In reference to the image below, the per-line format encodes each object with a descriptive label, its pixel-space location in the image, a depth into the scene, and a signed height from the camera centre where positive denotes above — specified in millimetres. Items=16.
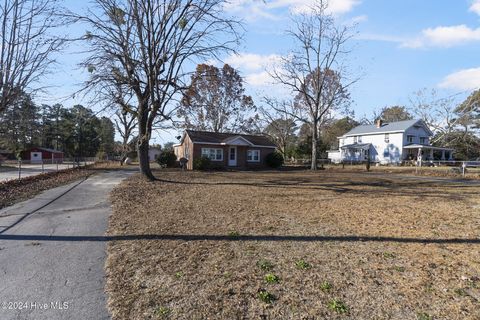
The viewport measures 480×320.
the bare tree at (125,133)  32562 +2681
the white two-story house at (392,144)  44562 +1996
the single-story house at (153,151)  77625 +1466
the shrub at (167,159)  30906 -189
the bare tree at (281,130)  50019 +4645
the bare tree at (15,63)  15562 +4678
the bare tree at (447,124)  37619 +4045
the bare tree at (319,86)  32750 +7579
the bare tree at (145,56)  16062 +5140
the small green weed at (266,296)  3694 -1622
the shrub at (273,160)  33969 -285
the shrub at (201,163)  27919 -512
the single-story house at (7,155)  65175 +345
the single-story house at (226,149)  30500 +860
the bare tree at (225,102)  43803 +8212
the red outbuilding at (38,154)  60062 +532
